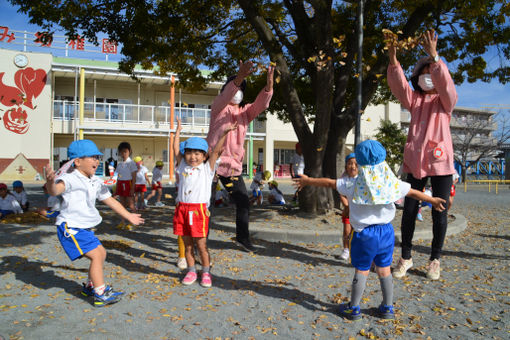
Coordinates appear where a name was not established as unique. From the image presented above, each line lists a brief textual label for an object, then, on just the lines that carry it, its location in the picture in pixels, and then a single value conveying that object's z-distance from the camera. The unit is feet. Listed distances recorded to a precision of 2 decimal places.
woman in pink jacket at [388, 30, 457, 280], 12.46
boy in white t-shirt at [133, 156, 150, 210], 29.91
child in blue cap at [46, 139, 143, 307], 9.88
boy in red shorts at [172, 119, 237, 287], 11.62
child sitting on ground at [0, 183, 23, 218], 24.26
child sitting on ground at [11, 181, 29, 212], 26.48
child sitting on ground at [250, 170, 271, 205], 34.76
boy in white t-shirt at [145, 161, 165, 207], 33.45
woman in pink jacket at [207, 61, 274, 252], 14.67
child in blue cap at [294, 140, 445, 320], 9.14
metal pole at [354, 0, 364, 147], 20.56
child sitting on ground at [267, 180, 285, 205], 35.71
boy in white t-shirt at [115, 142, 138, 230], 23.44
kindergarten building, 74.08
